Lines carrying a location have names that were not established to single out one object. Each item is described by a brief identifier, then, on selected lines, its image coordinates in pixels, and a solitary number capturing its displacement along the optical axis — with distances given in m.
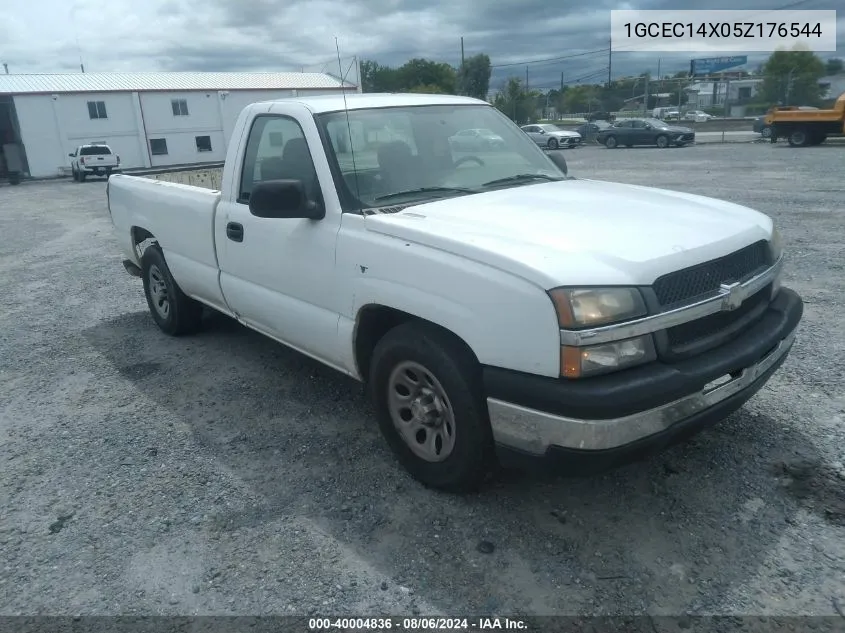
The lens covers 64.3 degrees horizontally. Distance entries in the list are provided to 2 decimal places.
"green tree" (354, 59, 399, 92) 69.75
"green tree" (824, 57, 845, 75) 72.19
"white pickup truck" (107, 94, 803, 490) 2.61
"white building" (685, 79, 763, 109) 80.63
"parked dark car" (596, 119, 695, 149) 32.41
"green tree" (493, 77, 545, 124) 57.91
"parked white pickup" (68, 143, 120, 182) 33.06
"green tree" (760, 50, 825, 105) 55.19
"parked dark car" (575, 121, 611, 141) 40.00
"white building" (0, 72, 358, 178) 41.47
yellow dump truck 26.55
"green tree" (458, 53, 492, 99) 59.75
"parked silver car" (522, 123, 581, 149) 37.16
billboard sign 73.44
